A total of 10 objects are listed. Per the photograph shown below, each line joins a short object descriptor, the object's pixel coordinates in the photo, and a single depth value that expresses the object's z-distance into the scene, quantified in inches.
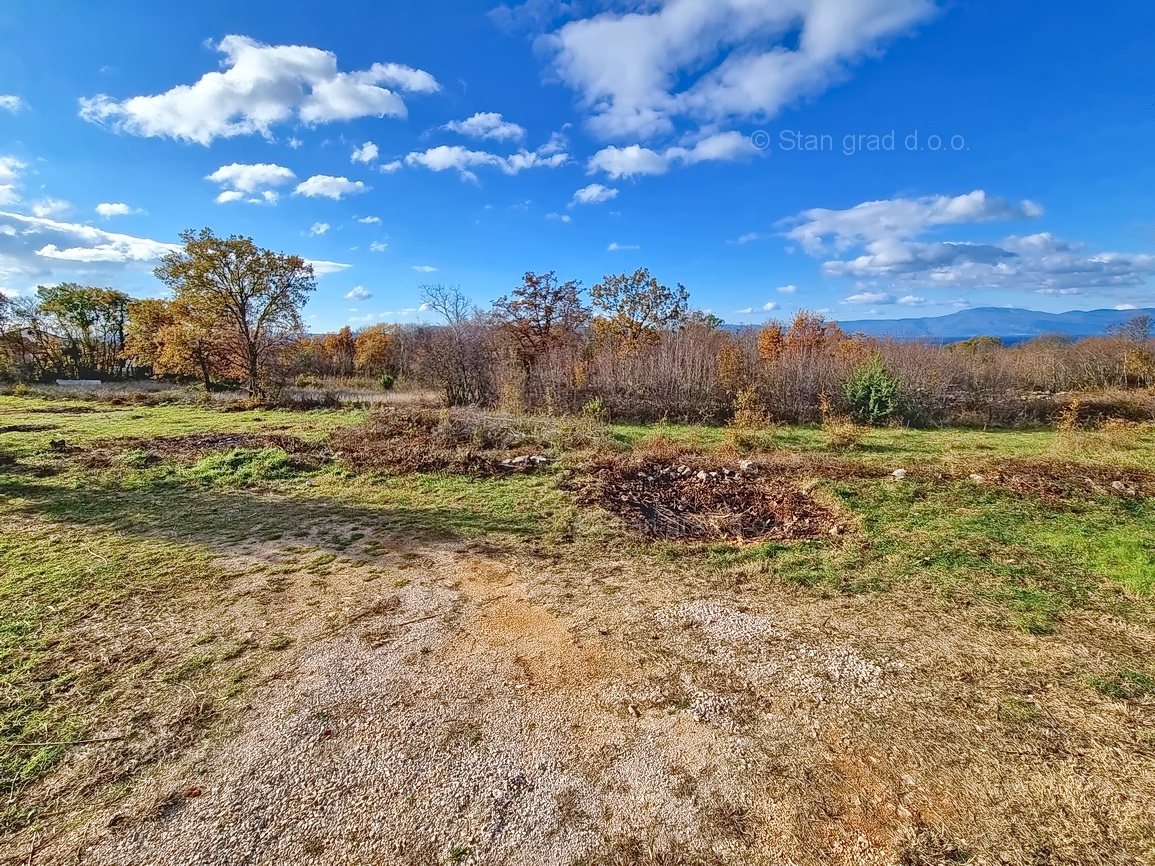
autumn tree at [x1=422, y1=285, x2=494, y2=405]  718.5
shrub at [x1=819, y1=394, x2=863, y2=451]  413.4
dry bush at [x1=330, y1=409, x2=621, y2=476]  354.9
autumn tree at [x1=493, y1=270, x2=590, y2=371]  925.2
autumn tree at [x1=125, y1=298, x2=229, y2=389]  835.4
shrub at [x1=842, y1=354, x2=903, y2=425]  577.9
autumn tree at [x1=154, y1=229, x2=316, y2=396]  801.6
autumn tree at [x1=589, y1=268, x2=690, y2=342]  1199.6
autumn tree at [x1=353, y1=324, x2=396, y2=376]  1375.9
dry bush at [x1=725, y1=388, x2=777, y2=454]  408.5
